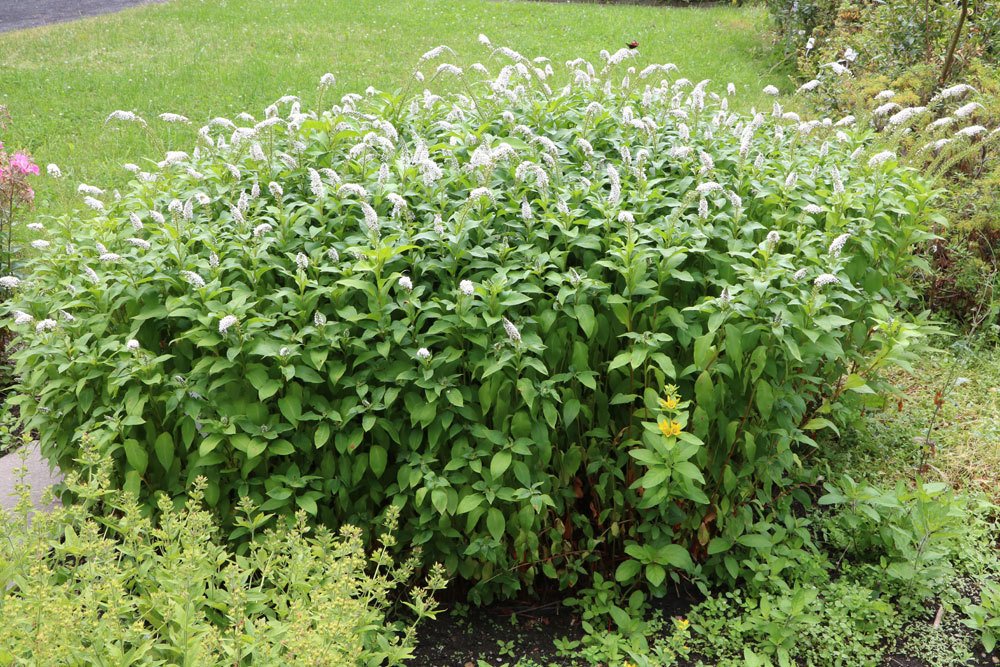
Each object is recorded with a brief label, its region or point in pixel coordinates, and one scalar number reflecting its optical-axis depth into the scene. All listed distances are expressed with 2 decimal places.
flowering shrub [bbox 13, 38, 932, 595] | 2.76
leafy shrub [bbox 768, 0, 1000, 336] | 4.99
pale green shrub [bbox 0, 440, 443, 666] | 1.84
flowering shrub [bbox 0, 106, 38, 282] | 4.56
